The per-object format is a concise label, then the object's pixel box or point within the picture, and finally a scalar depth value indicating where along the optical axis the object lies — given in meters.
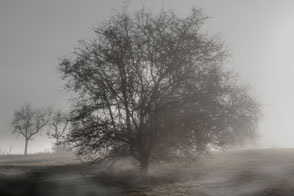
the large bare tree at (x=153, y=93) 22.86
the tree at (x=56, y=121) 88.94
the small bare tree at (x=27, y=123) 88.25
